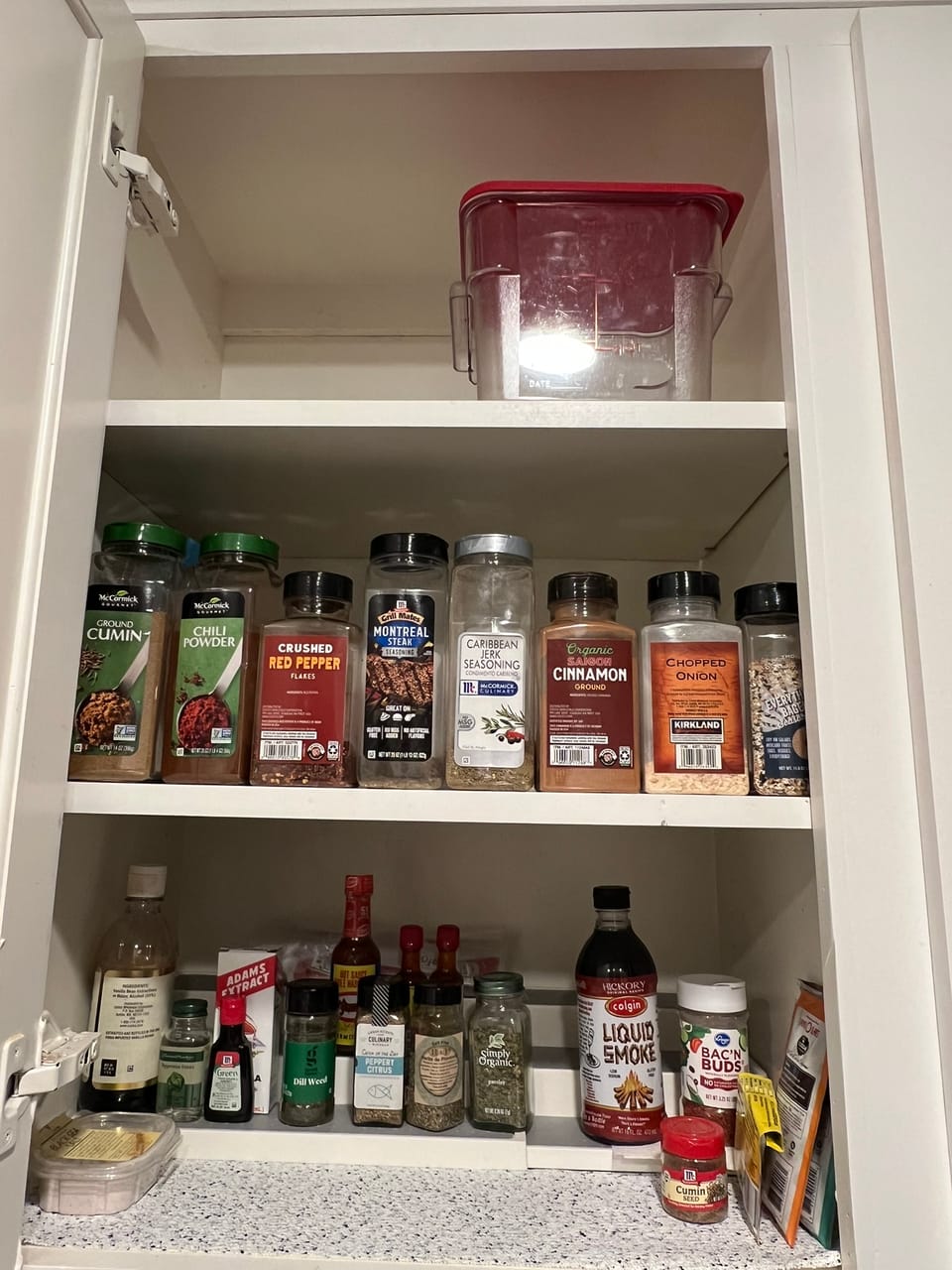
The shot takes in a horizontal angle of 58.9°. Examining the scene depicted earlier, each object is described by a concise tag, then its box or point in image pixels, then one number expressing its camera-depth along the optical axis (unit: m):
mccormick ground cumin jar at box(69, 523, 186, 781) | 0.77
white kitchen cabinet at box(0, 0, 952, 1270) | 0.65
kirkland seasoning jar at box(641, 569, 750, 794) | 0.75
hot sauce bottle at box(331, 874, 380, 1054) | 0.92
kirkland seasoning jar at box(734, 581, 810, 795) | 0.73
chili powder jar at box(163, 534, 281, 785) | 0.77
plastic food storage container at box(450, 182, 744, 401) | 0.85
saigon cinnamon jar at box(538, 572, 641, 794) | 0.76
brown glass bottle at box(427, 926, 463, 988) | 0.92
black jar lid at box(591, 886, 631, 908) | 0.89
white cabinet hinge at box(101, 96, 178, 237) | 0.76
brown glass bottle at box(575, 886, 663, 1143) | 0.80
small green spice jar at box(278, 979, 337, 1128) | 0.83
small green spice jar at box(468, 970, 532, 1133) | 0.82
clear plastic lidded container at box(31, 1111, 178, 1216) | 0.69
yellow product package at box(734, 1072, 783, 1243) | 0.68
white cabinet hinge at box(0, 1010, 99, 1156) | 0.61
